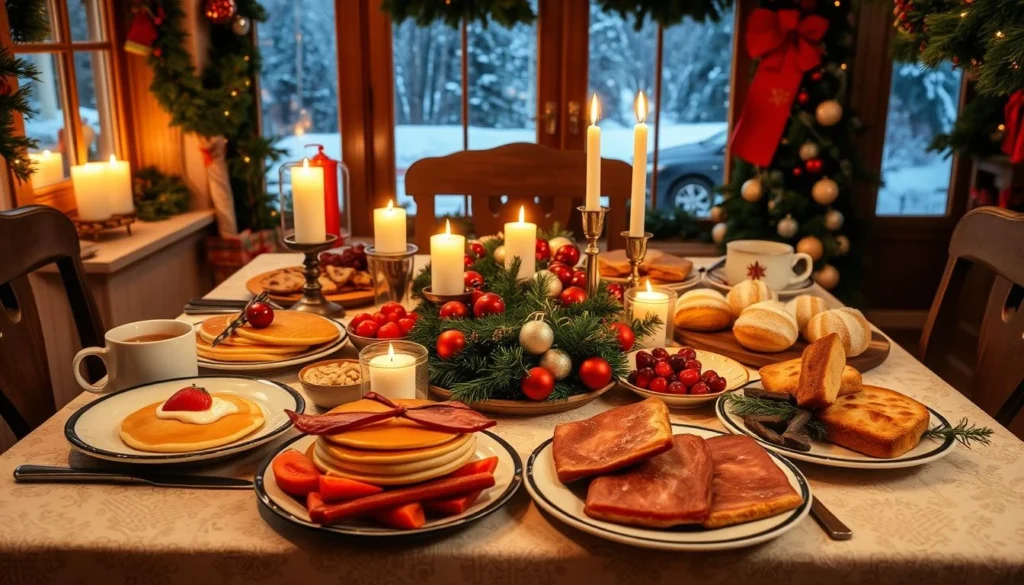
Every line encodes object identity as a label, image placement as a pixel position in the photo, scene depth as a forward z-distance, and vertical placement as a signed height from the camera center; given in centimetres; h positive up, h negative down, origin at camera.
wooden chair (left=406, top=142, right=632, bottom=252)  228 -19
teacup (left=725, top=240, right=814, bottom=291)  173 -31
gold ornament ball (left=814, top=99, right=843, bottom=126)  289 -4
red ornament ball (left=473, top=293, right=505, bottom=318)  131 -29
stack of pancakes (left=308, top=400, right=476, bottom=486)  89 -34
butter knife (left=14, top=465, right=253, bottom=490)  101 -41
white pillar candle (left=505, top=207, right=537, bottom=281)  151 -23
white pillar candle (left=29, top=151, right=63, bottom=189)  243 -17
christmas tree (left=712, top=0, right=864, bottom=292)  291 -10
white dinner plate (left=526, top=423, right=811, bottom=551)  85 -40
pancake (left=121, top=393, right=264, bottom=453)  104 -38
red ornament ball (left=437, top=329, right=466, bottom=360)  122 -32
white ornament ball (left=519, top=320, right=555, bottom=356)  118 -30
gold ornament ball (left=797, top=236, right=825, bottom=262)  294 -46
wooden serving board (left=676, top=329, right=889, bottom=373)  140 -38
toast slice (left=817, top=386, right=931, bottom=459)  104 -37
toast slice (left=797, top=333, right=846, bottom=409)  111 -33
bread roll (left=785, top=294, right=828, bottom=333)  147 -33
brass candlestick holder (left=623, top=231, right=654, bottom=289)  143 -23
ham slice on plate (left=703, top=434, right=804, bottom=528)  89 -39
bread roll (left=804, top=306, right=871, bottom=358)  140 -34
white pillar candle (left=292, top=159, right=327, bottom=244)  158 -17
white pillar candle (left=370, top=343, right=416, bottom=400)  114 -34
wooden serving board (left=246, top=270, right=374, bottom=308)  172 -36
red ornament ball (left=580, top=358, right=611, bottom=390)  120 -35
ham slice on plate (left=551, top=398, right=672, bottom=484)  94 -36
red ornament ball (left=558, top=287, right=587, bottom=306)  139 -29
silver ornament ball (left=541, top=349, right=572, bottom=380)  119 -33
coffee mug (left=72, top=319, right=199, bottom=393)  123 -34
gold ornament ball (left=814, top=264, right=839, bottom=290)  300 -57
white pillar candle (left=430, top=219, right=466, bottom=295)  139 -24
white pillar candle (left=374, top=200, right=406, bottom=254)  159 -22
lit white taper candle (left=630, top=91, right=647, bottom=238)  137 -9
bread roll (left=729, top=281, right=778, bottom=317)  154 -32
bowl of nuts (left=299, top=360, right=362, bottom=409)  119 -36
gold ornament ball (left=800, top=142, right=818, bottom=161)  293 -16
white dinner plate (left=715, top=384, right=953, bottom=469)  103 -40
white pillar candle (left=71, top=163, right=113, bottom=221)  244 -22
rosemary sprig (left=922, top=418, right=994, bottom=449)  108 -39
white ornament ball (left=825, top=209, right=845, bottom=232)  296 -38
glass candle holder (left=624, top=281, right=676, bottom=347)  144 -32
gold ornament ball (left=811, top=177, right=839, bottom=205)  292 -28
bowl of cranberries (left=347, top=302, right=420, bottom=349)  136 -33
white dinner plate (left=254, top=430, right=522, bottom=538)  88 -39
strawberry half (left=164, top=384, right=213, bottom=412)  111 -35
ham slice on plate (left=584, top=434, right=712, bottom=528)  87 -38
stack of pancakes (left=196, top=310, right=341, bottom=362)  138 -36
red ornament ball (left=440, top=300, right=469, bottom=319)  132 -29
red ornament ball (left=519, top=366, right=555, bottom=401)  117 -35
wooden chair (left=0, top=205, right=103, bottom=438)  137 -32
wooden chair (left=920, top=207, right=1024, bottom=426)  145 -34
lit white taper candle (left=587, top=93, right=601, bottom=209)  134 -9
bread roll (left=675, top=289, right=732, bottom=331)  151 -34
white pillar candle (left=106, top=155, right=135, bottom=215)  252 -23
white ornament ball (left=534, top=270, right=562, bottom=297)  143 -28
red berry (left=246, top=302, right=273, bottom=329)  141 -32
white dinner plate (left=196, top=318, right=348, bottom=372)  135 -38
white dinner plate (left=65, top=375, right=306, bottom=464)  103 -38
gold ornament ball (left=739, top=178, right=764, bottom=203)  302 -29
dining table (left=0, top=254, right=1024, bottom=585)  88 -43
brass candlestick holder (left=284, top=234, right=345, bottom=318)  164 -34
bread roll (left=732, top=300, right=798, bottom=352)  140 -35
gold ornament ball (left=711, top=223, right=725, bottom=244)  314 -44
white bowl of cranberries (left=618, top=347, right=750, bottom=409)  122 -39
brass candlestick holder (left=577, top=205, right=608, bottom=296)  137 -20
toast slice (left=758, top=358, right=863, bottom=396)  117 -36
